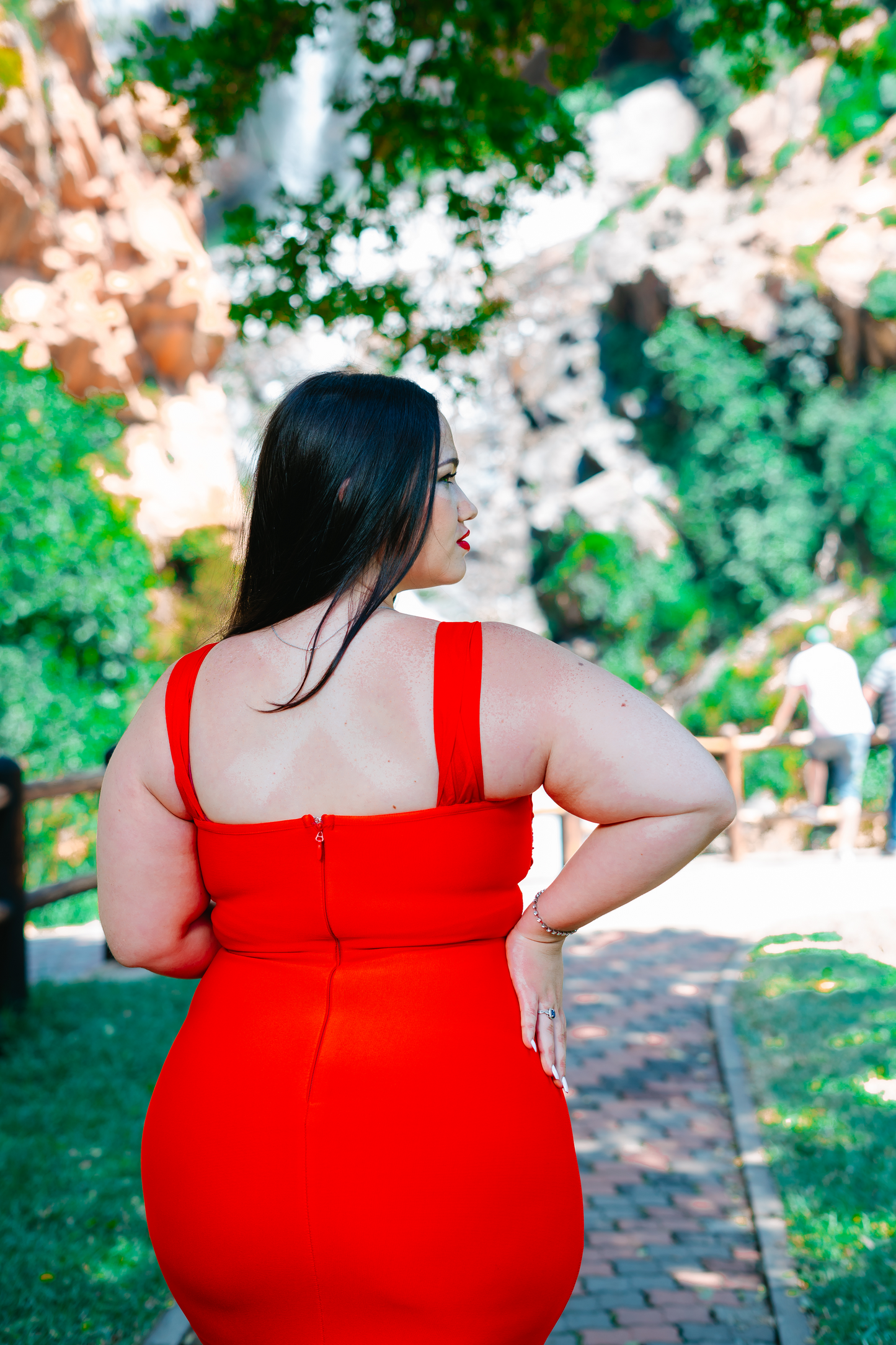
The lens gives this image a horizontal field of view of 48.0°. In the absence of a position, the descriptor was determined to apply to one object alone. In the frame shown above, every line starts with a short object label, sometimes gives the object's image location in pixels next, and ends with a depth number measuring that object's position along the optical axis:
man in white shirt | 8.98
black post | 5.10
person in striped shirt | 9.34
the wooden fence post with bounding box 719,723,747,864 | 10.01
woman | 1.21
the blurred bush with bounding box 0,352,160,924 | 12.58
